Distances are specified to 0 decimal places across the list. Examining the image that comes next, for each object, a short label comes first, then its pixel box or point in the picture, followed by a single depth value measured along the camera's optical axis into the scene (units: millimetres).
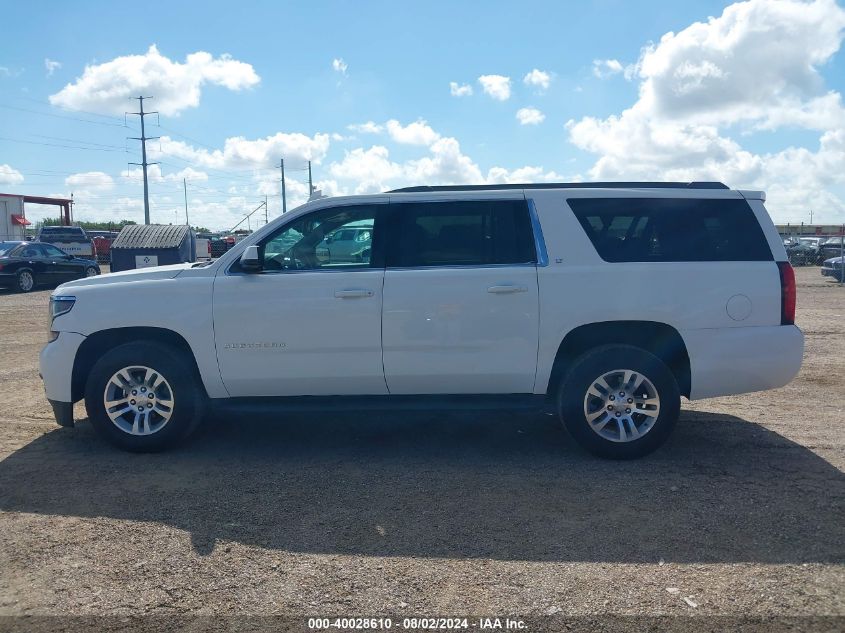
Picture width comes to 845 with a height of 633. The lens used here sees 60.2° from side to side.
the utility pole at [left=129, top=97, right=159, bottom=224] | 61375
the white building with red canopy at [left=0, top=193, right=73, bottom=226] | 57000
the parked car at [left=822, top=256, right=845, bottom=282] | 22406
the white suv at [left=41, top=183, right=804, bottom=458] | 5215
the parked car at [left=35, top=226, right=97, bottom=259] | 37531
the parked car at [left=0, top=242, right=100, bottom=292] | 20062
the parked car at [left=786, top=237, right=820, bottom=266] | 34094
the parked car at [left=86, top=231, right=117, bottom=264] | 41594
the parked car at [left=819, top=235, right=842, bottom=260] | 33625
